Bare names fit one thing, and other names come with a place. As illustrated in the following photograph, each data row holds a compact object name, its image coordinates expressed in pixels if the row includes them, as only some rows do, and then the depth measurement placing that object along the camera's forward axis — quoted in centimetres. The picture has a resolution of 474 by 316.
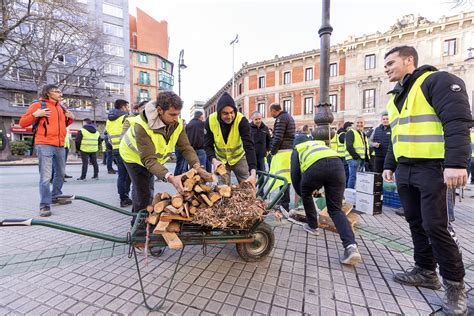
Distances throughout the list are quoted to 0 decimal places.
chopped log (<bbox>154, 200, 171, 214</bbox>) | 210
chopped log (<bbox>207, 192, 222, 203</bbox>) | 222
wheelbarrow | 164
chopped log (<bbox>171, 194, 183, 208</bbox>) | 210
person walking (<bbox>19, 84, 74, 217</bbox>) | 401
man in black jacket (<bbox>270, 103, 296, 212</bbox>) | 437
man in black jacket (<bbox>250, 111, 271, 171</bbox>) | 498
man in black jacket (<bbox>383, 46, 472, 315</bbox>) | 174
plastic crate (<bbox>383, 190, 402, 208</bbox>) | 507
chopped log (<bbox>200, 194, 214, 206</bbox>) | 219
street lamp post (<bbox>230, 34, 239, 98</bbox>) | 2804
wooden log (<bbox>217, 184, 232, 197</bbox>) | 228
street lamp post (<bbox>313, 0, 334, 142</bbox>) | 407
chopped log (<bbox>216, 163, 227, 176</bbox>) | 264
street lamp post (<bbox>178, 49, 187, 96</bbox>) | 1309
